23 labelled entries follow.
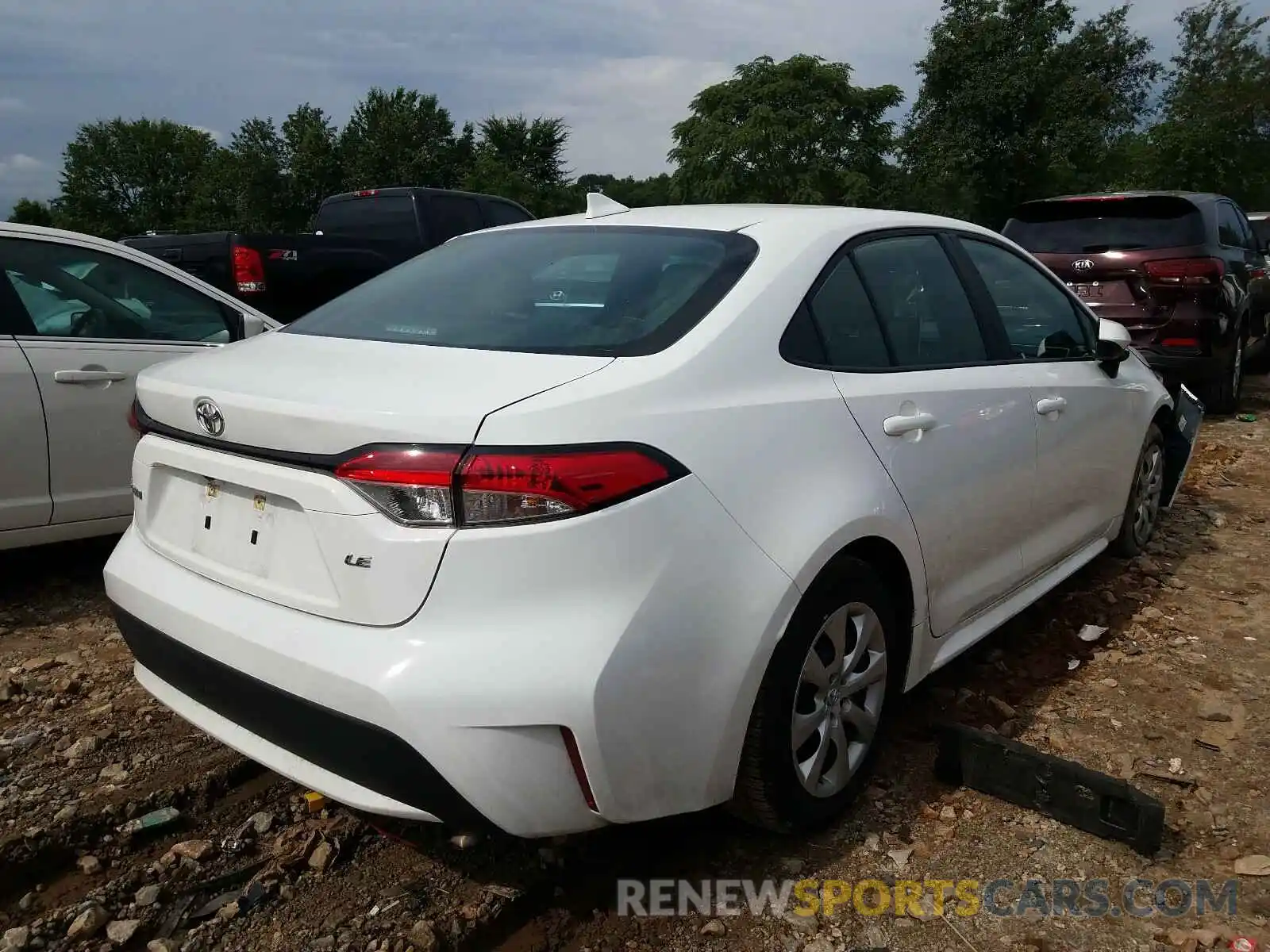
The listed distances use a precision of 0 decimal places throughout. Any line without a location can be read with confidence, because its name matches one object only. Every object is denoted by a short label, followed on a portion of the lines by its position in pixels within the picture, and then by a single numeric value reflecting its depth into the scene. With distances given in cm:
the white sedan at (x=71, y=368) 379
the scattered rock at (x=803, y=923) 221
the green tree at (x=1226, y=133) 2706
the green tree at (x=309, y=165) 5350
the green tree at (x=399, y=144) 5156
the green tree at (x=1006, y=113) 3138
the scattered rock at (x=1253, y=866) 241
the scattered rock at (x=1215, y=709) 321
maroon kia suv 711
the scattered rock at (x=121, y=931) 212
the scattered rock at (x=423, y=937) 209
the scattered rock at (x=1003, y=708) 323
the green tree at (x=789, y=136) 4544
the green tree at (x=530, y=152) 5353
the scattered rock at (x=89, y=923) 214
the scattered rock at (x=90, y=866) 238
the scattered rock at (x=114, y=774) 273
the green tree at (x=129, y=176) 6425
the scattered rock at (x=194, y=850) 241
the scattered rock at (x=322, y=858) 238
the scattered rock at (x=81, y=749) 285
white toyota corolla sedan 182
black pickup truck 752
